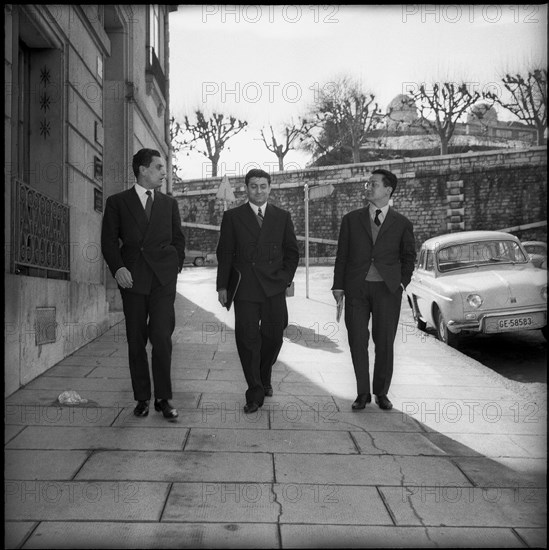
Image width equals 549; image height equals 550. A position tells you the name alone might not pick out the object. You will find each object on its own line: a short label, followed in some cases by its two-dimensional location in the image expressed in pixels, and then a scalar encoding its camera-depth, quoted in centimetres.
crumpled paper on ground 514
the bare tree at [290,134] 3669
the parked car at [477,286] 804
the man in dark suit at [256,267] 499
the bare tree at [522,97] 3050
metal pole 1271
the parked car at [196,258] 3538
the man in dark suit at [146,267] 465
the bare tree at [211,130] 4075
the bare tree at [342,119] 3756
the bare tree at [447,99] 3947
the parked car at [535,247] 1423
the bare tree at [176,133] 4272
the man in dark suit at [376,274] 511
